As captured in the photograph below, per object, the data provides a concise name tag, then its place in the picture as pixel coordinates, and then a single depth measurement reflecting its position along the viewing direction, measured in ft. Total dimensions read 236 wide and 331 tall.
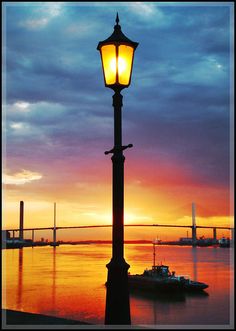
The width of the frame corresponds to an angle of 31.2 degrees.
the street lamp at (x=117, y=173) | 16.15
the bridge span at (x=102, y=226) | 525.75
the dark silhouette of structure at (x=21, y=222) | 537.28
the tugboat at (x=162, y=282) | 164.76
